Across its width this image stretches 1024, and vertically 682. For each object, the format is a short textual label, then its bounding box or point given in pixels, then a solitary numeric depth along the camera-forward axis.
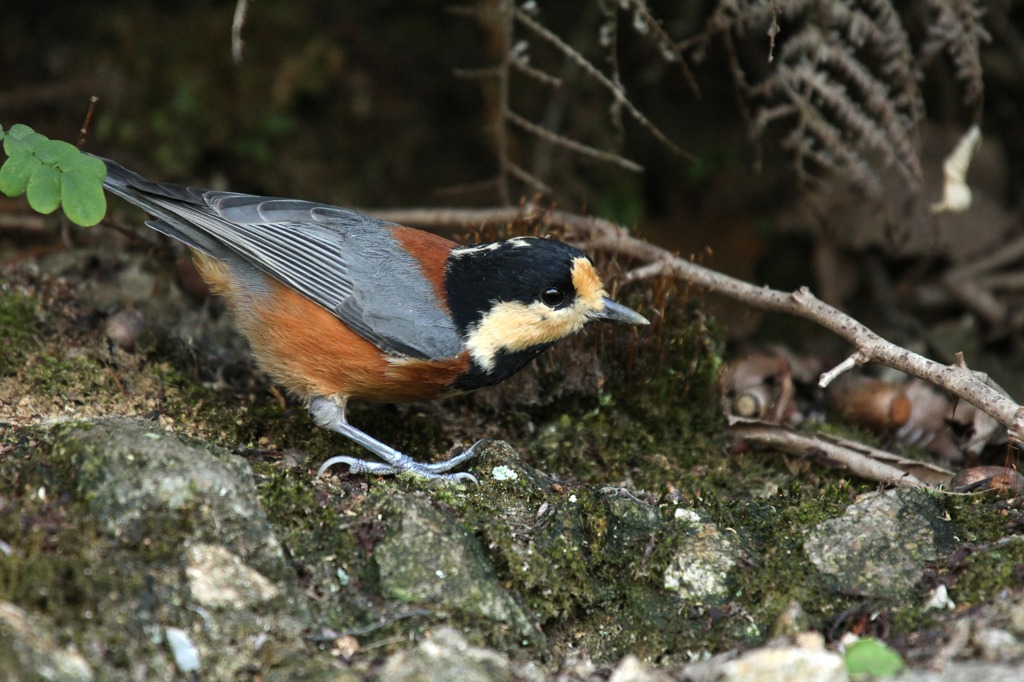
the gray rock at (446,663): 5.24
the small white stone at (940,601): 6.09
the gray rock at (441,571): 6.08
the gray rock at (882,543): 6.40
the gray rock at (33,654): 4.82
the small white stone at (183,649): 5.32
